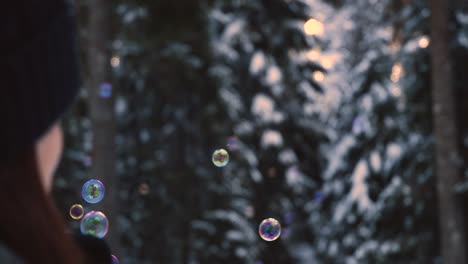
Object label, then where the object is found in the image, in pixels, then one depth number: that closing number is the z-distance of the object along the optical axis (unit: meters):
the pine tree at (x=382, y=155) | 14.74
